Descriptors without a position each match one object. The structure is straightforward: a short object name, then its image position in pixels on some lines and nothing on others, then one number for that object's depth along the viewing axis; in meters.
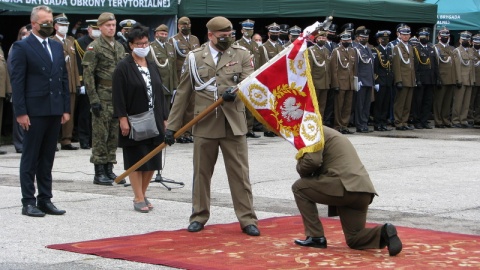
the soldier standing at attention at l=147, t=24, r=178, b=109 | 17.84
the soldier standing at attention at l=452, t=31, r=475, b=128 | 23.64
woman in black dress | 10.27
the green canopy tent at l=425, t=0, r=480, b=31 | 24.95
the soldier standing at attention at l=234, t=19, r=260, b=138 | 19.36
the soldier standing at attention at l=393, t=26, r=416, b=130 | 22.05
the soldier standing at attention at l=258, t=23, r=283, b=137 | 19.81
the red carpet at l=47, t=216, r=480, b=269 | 7.47
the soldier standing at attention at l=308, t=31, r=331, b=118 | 20.56
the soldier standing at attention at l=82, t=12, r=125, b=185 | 11.94
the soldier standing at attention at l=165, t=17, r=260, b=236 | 8.99
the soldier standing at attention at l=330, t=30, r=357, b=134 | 20.91
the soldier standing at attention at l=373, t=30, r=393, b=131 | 22.02
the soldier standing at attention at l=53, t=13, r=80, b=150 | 16.58
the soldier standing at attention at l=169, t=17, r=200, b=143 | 18.19
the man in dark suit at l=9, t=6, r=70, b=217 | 9.66
